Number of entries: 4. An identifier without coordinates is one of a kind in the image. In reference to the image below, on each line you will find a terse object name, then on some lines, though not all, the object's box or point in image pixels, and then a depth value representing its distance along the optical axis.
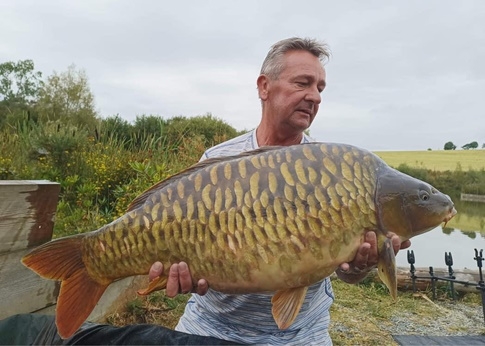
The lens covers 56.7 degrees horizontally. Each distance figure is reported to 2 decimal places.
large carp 1.19
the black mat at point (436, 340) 3.15
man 1.29
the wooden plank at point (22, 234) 1.67
